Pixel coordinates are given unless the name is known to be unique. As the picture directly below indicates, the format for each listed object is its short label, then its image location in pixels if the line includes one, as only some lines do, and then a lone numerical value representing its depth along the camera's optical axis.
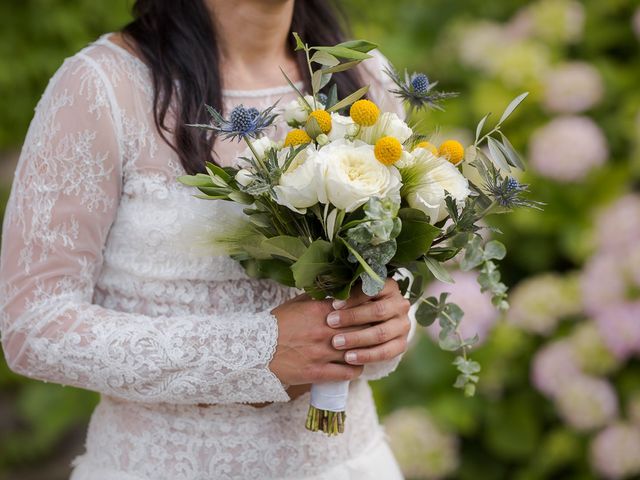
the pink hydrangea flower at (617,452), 3.04
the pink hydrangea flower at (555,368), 3.18
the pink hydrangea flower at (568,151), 3.58
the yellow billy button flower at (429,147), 1.46
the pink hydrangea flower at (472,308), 3.22
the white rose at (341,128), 1.43
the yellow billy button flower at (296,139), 1.42
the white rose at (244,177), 1.39
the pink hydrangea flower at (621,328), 3.08
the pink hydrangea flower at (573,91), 3.73
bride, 1.55
